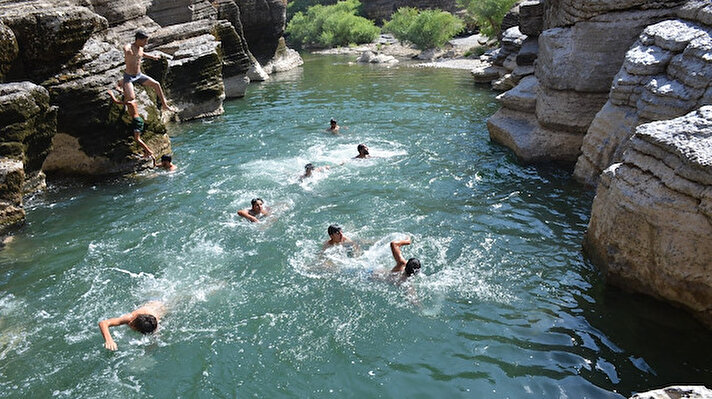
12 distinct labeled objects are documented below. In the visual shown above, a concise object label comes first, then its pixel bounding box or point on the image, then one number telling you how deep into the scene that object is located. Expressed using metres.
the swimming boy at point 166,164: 14.43
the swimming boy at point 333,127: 18.08
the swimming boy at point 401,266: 8.49
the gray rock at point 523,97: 14.92
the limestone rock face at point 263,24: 30.77
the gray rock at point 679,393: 4.06
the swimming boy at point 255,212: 10.95
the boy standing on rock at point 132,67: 13.63
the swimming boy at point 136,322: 7.19
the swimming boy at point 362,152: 14.75
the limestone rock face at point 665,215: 6.61
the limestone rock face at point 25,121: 10.70
